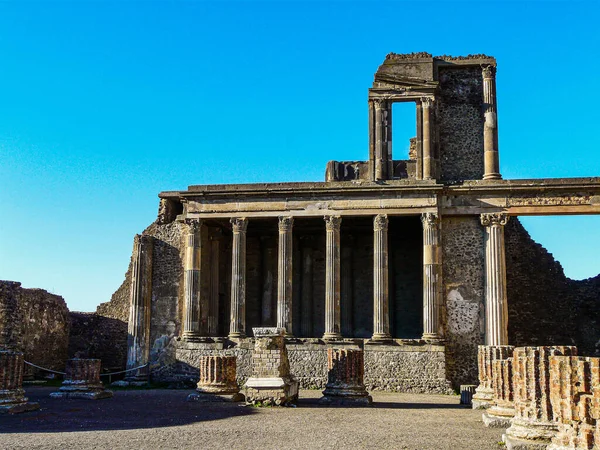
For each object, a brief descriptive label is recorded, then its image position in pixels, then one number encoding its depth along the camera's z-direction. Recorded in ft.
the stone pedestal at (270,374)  55.77
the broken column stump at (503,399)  42.55
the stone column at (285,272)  82.17
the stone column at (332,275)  80.74
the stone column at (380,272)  79.87
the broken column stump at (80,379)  62.64
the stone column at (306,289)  94.31
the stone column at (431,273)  78.23
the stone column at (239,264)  83.46
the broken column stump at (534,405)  32.32
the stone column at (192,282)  83.05
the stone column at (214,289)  90.07
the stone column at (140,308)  84.94
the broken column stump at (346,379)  58.75
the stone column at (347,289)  94.07
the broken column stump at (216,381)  57.72
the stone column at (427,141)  84.07
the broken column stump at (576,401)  26.13
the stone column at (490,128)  85.81
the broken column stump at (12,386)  49.90
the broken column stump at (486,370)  52.16
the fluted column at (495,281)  78.43
